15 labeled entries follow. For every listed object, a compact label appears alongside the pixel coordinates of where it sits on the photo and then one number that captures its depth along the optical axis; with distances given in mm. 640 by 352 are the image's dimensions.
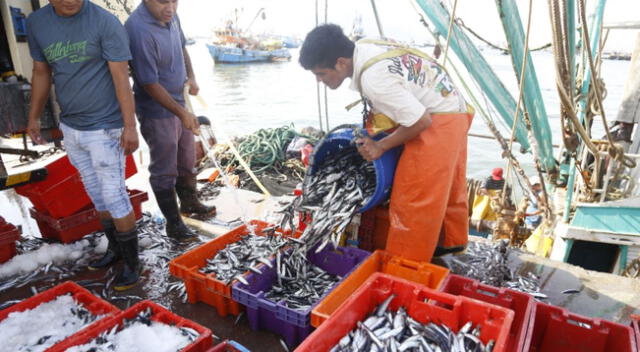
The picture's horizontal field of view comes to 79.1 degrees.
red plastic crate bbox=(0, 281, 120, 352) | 2792
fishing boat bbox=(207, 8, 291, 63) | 60844
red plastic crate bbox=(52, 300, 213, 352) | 2371
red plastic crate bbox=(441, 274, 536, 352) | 2777
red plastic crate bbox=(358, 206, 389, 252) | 3859
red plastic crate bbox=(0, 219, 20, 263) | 3865
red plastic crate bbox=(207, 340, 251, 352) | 2457
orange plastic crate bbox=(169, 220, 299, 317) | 3134
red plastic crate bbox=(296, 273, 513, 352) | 2251
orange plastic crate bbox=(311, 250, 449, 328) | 2896
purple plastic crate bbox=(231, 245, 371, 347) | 2686
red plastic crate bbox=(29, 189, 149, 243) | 4227
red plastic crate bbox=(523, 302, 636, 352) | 2516
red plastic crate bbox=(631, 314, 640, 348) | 2443
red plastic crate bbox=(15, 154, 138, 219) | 4059
